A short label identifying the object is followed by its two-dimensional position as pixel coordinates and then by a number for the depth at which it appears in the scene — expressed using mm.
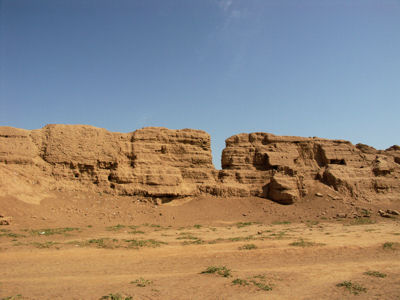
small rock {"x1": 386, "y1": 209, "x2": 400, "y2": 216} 22044
